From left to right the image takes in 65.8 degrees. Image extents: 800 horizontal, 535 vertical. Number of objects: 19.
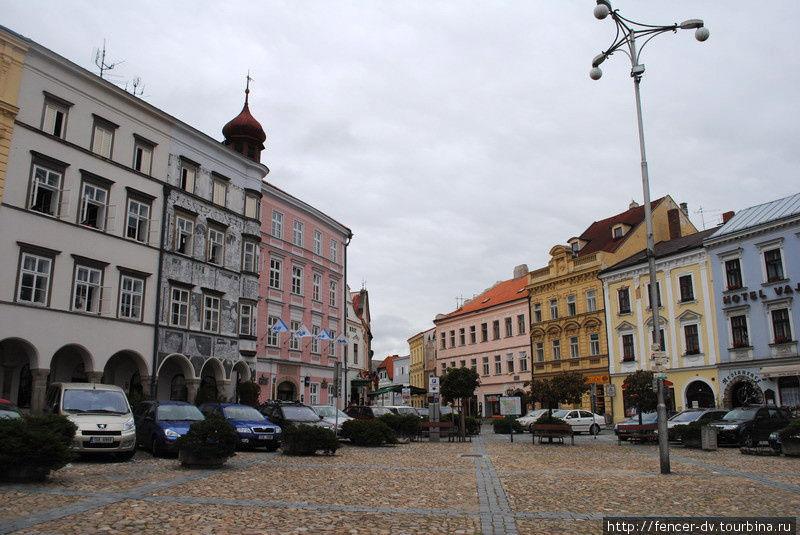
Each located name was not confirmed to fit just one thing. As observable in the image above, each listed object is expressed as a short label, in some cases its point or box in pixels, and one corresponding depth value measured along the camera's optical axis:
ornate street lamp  14.84
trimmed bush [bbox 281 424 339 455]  18.67
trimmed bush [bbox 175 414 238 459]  14.63
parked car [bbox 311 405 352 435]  26.99
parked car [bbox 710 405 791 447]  23.78
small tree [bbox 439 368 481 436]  31.16
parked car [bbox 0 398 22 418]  14.33
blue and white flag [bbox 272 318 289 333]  33.25
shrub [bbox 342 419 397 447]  23.66
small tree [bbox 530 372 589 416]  32.47
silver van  15.52
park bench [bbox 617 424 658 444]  27.14
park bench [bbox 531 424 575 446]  26.52
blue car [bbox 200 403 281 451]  20.00
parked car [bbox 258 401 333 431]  24.12
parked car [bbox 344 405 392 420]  31.77
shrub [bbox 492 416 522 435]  35.44
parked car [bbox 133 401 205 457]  17.47
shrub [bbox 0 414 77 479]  11.20
